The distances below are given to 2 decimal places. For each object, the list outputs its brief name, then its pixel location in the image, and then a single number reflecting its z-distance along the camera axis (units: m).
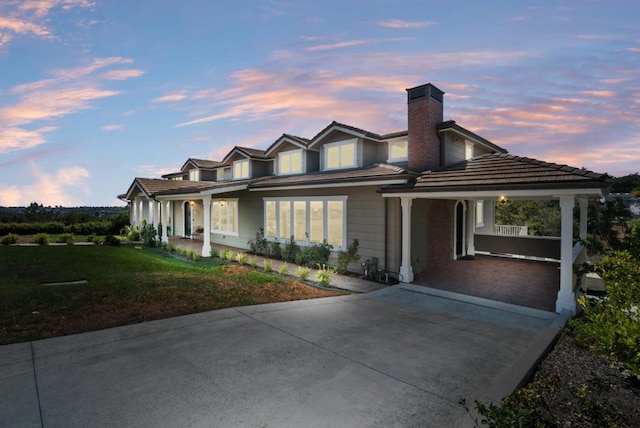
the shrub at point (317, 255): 13.20
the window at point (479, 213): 17.64
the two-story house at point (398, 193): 8.70
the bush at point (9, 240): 18.98
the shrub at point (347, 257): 12.16
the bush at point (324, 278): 10.28
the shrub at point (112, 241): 19.92
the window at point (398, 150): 13.91
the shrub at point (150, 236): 20.16
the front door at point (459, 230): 15.11
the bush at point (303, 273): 10.70
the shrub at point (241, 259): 14.13
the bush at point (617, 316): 3.35
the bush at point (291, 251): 14.58
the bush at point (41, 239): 19.34
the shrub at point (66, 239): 20.16
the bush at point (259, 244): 16.41
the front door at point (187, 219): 24.44
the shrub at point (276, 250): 15.54
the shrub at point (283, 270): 11.48
